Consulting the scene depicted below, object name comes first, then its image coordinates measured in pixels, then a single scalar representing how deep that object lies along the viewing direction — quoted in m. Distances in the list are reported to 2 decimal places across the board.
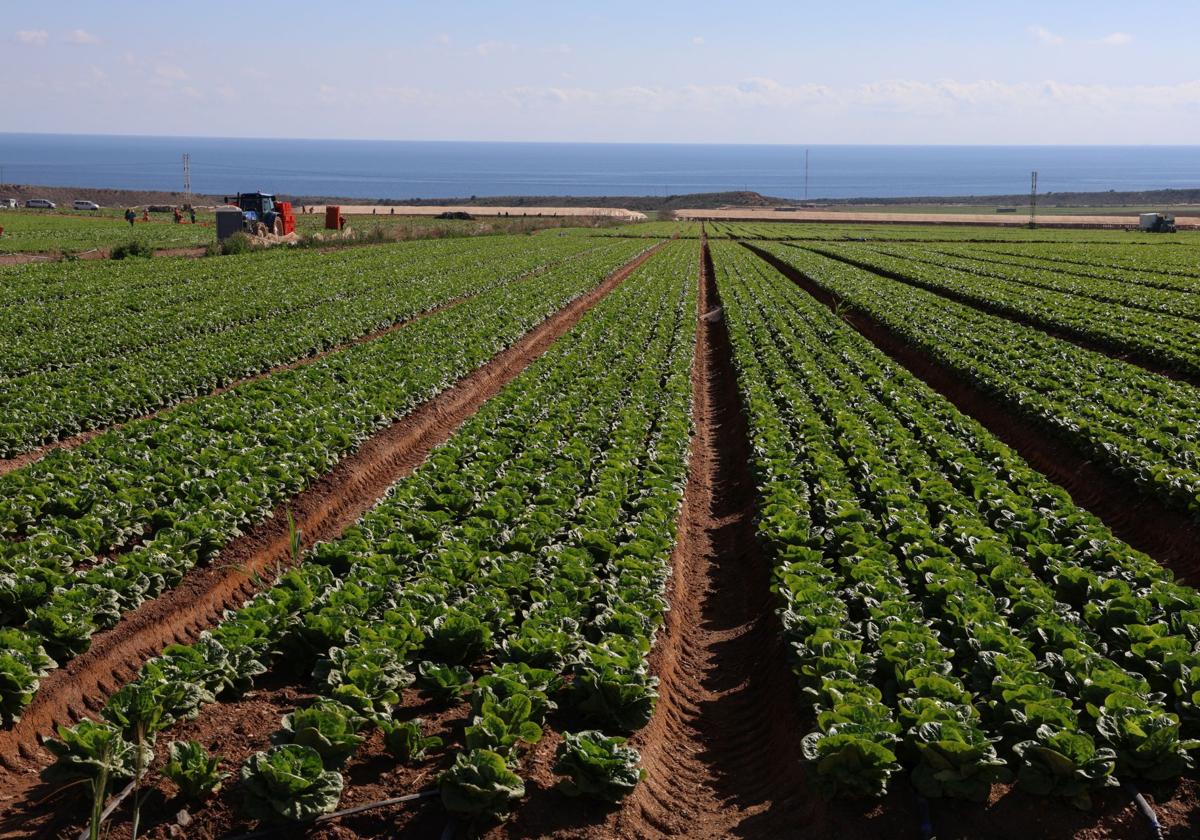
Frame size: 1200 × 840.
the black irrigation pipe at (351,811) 5.64
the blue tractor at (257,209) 57.22
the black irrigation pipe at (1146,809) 5.56
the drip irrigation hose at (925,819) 5.68
